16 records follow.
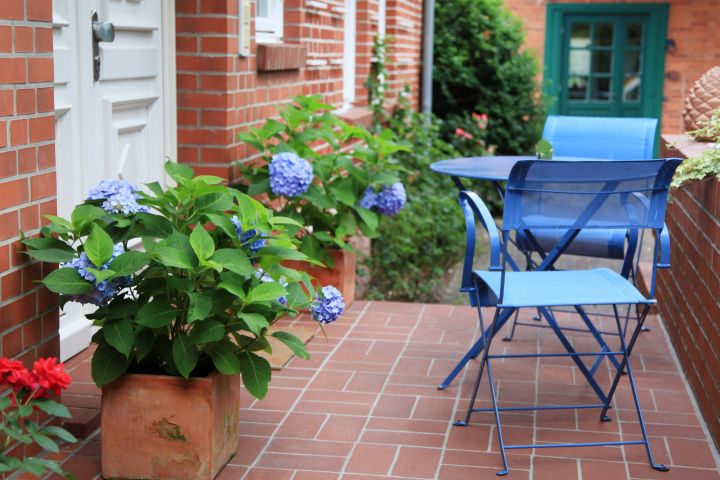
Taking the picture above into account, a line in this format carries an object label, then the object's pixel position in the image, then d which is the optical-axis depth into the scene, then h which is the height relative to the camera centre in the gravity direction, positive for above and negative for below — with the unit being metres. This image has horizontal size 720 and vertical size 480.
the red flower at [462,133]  10.93 -0.71
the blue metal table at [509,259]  3.74 -0.61
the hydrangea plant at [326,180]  4.91 -0.56
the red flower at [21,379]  2.21 -0.68
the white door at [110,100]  3.89 -0.17
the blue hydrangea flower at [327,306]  3.14 -0.73
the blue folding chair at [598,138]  4.87 -0.33
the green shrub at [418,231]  6.87 -1.18
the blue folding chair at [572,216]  3.26 -0.48
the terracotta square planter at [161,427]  2.99 -1.06
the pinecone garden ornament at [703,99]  5.14 -0.14
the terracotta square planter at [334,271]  5.27 -1.05
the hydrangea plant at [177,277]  2.85 -0.61
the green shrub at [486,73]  12.09 -0.07
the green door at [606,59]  14.49 +0.15
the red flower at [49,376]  2.23 -0.68
